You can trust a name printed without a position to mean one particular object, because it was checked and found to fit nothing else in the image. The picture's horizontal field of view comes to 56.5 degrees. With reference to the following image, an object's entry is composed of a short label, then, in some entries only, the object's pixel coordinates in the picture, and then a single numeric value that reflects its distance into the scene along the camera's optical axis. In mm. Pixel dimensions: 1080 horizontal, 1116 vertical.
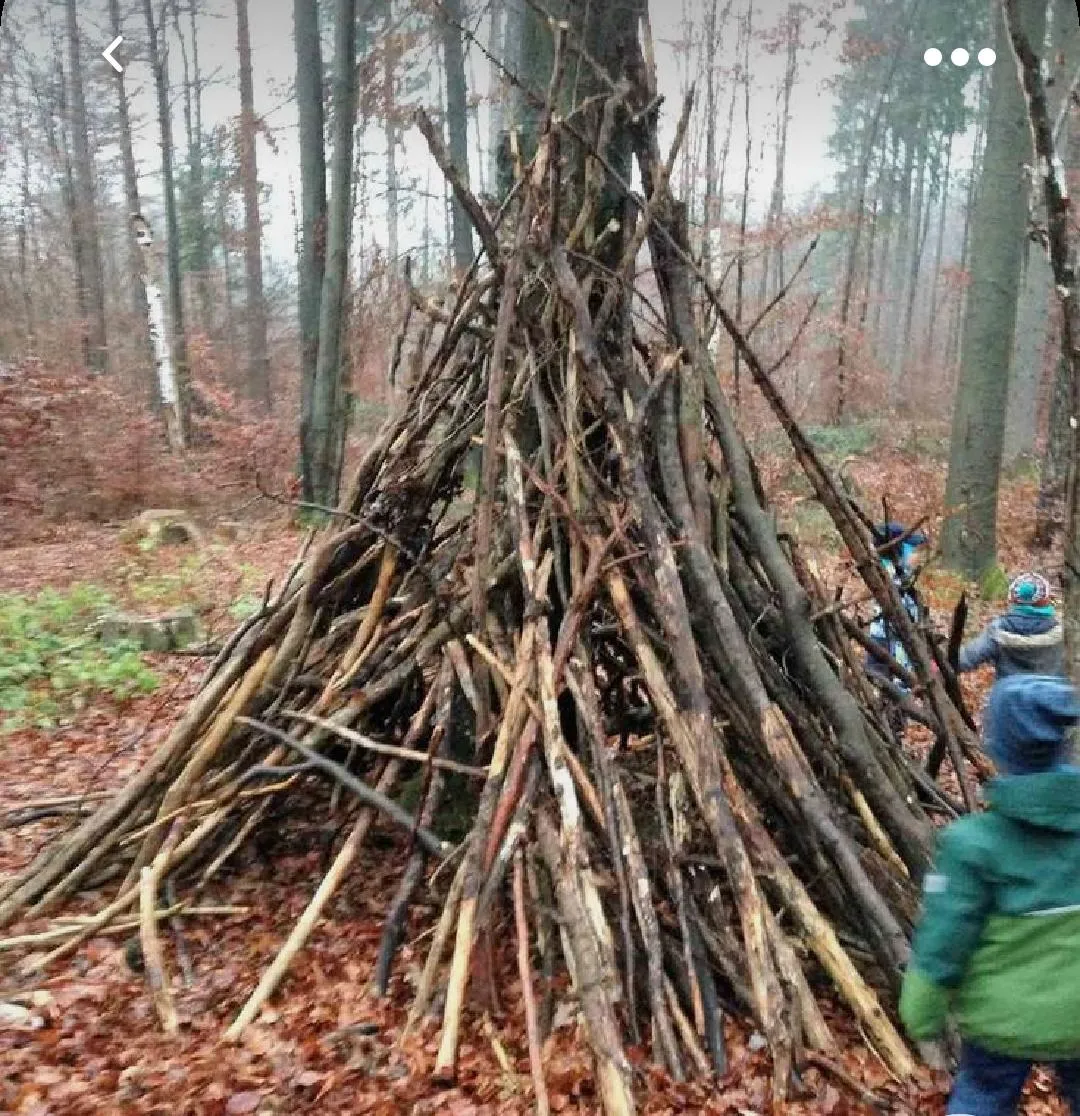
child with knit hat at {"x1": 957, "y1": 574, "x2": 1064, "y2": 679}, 4879
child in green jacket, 2186
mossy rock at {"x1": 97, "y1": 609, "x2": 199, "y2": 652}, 7688
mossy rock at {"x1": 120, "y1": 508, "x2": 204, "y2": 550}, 11344
